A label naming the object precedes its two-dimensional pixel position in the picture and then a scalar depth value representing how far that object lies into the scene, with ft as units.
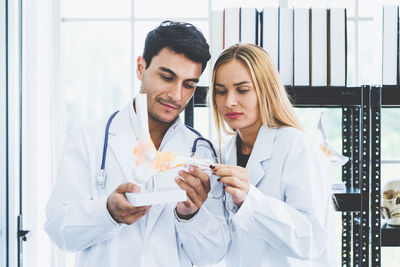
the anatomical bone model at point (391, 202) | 6.07
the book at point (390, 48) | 5.84
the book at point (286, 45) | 5.78
